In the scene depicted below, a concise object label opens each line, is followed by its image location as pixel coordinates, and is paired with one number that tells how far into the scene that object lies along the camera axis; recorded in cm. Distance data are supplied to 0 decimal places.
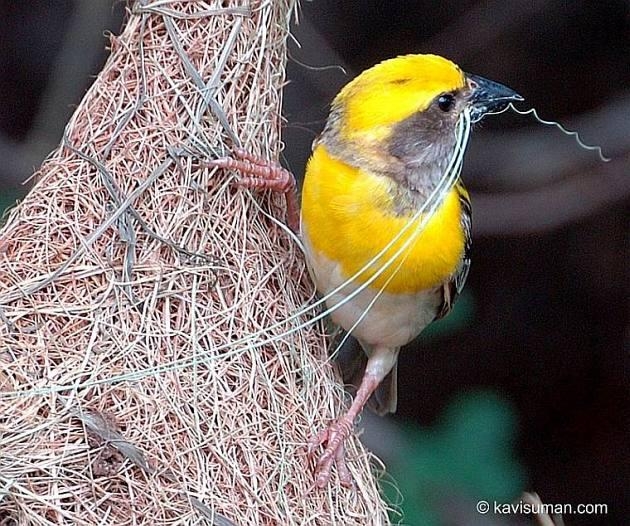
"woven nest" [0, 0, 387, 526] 284
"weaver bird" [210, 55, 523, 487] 288
